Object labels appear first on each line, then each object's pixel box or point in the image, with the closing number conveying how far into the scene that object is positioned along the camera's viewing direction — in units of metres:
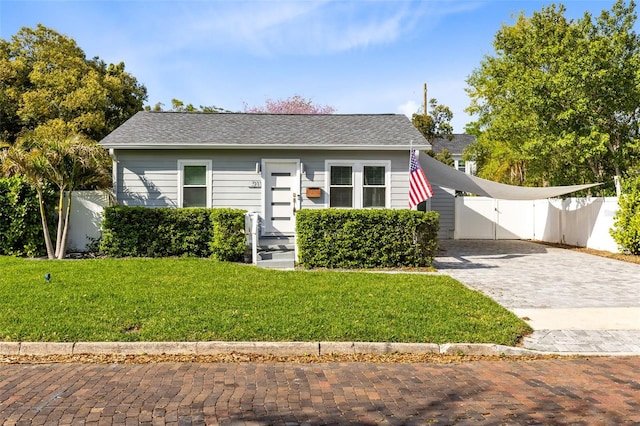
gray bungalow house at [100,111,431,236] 13.77
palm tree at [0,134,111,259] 11.95
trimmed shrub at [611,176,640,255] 14.27
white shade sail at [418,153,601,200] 14.63
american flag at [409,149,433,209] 12.06
